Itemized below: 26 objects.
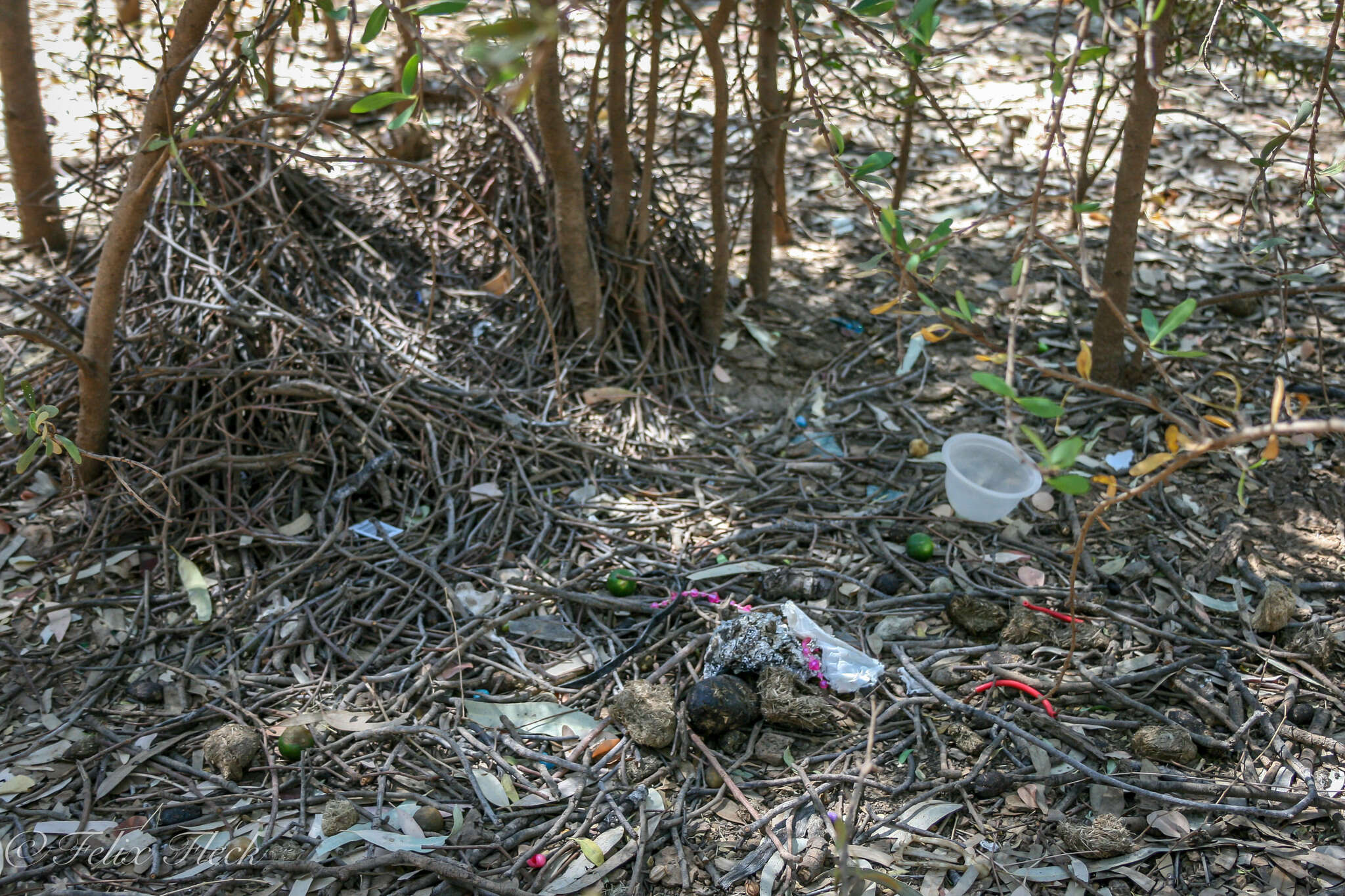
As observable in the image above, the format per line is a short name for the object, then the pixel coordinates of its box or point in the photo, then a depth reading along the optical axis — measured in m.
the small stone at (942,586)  2.75
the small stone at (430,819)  2.14
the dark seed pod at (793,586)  2.73
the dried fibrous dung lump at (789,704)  2.32
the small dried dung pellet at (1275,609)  2.51
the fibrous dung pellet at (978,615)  2.60
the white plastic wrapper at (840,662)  2.46
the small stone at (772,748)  2.31
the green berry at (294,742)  2.29
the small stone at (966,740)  2.29
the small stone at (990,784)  2.19
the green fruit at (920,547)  2.84
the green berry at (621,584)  2.72
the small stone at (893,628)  2.63
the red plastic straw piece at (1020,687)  2.37
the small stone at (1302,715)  2.32
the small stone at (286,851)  2.07
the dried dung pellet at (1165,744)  2.21
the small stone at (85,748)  2.29
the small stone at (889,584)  2.78
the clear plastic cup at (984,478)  2.90
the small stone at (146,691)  2.44
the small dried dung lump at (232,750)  2.23
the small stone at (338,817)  2.12
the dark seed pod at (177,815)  2.15
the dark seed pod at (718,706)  2.32
